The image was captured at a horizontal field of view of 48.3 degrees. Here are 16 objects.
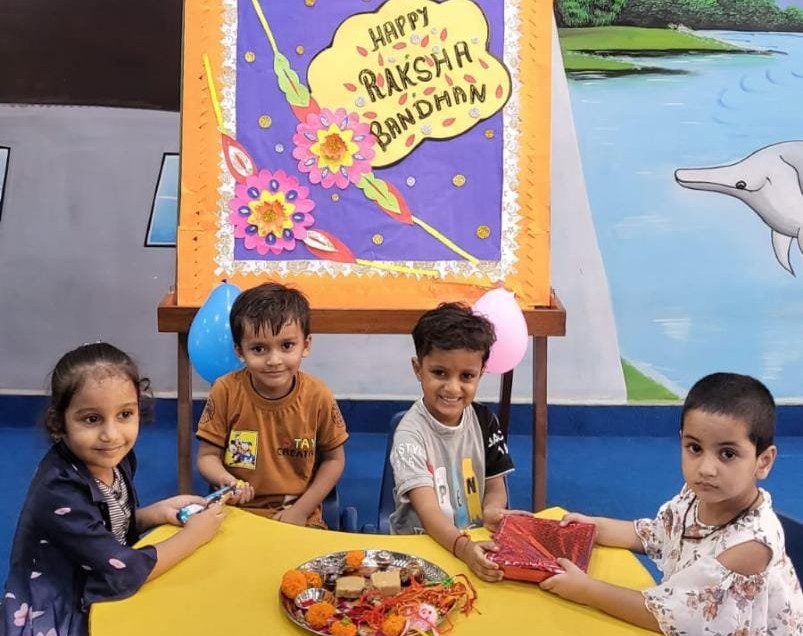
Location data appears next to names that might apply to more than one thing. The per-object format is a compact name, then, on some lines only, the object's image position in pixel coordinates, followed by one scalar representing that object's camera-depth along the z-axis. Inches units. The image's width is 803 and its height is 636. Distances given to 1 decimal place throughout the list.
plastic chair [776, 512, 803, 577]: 59.3
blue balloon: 87.2
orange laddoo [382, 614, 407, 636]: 48.4
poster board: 94.9
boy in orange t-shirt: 80.9
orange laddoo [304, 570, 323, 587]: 53.1
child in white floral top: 50.6
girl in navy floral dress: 56.2
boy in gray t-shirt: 73.4
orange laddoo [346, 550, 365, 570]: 56.1
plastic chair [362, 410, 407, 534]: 82.6
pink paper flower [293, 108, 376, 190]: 95.0
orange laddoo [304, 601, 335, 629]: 49.0
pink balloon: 87.9
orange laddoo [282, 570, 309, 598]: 51.9
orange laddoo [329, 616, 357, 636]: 48.3
